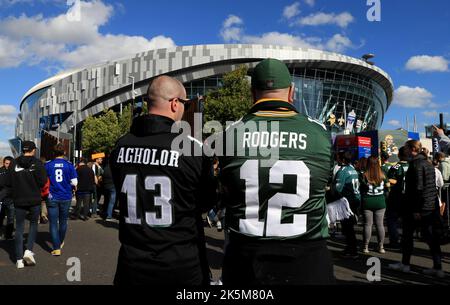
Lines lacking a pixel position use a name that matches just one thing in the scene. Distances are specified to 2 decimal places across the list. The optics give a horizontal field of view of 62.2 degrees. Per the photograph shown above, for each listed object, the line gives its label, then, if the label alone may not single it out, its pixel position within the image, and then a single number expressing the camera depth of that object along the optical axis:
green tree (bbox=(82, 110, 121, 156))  45.06
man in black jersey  2.16
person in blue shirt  6.97
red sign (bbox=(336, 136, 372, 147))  19.70
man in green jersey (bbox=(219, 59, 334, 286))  1.88
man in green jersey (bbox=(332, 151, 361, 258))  6.77
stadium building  61.22
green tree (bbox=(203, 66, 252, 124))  27.45
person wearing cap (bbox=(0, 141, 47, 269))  6.20
